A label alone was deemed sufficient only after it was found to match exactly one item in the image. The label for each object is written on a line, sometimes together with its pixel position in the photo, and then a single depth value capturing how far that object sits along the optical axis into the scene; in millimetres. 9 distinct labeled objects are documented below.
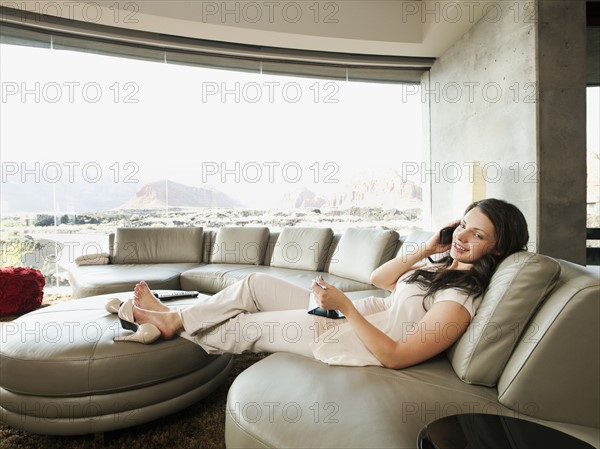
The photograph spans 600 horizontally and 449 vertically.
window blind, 3996
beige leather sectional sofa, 987
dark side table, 743
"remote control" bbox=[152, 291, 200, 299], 2228
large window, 4254
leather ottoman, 1439
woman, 1251
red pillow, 3387
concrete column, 3148
